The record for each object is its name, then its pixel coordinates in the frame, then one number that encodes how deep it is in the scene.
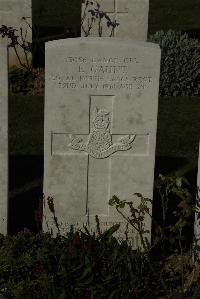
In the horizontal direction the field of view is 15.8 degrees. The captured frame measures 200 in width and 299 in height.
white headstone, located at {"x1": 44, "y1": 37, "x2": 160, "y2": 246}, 5.46
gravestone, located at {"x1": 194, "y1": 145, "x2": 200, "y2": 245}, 5.72
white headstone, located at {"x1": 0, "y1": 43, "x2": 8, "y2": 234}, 5.44
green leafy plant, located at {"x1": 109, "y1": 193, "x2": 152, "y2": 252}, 5.56
